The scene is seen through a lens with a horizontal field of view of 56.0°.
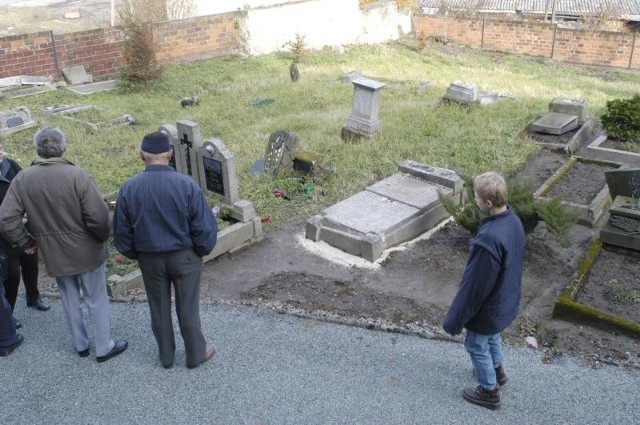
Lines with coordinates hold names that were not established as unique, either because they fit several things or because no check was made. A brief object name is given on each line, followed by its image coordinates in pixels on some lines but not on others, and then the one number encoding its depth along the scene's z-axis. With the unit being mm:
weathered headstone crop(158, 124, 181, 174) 7715
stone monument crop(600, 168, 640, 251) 6328
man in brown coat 4145
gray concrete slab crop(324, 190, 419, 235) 6965
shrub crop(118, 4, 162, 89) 15914
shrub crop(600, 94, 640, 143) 10258
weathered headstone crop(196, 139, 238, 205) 7230
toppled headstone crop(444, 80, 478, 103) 12289
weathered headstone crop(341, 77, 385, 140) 10406
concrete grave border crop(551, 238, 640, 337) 4973
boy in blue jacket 3633
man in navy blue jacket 3934
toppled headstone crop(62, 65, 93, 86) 16719
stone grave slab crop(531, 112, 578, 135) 10758
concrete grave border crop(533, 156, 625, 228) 7465
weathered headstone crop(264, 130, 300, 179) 8883
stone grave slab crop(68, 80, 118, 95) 15986
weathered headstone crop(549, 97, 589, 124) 11359
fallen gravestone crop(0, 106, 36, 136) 11789
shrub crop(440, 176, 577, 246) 6172
